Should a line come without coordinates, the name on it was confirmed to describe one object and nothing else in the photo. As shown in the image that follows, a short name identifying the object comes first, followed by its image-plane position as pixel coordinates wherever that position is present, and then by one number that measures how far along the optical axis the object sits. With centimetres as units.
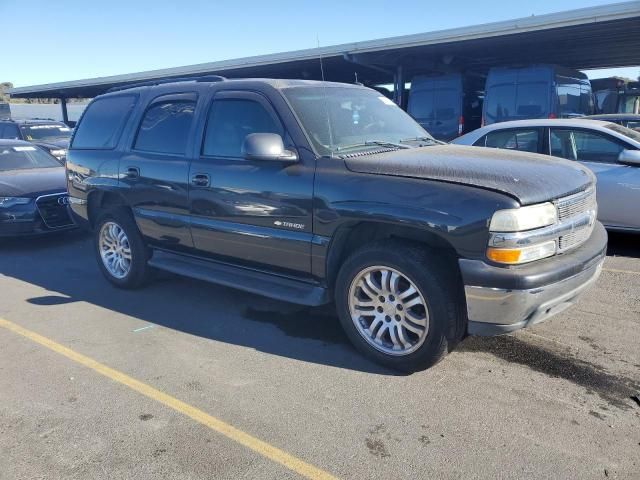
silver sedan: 626
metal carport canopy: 1085
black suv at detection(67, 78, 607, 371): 333
